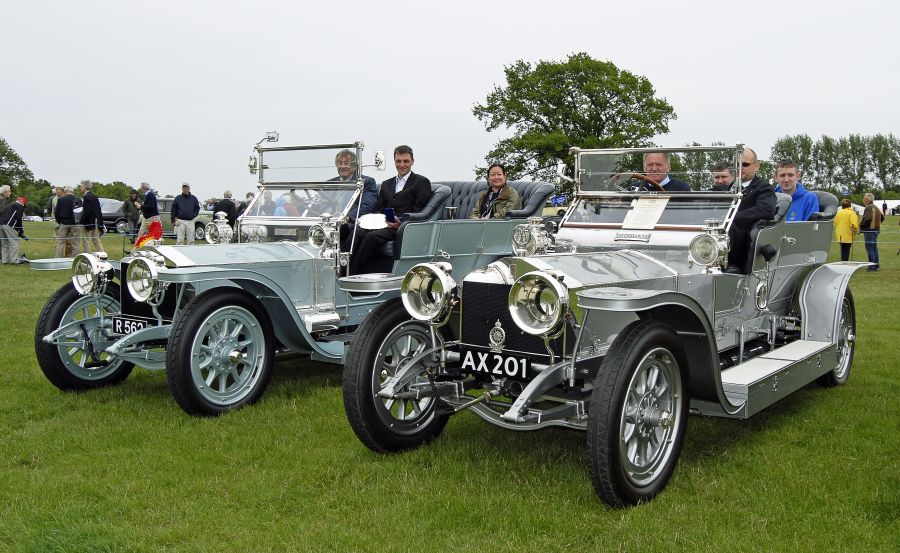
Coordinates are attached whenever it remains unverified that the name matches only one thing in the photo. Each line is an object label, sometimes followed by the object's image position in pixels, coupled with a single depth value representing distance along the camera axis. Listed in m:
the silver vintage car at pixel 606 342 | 3.79
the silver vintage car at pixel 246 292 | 5.55
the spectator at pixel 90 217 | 16.72
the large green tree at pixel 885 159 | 87.31
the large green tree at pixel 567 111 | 36.66
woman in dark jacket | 8.45
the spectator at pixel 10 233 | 17.33
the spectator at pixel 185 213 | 17.12
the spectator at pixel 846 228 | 16.30
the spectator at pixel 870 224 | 16.50
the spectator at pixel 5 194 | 18.16
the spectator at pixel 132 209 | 22.89
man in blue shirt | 7.31
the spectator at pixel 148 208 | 17.25
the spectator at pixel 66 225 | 16.77
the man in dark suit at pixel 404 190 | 7.77
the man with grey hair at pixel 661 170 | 5.79
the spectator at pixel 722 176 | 5.56
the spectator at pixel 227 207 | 16.59
